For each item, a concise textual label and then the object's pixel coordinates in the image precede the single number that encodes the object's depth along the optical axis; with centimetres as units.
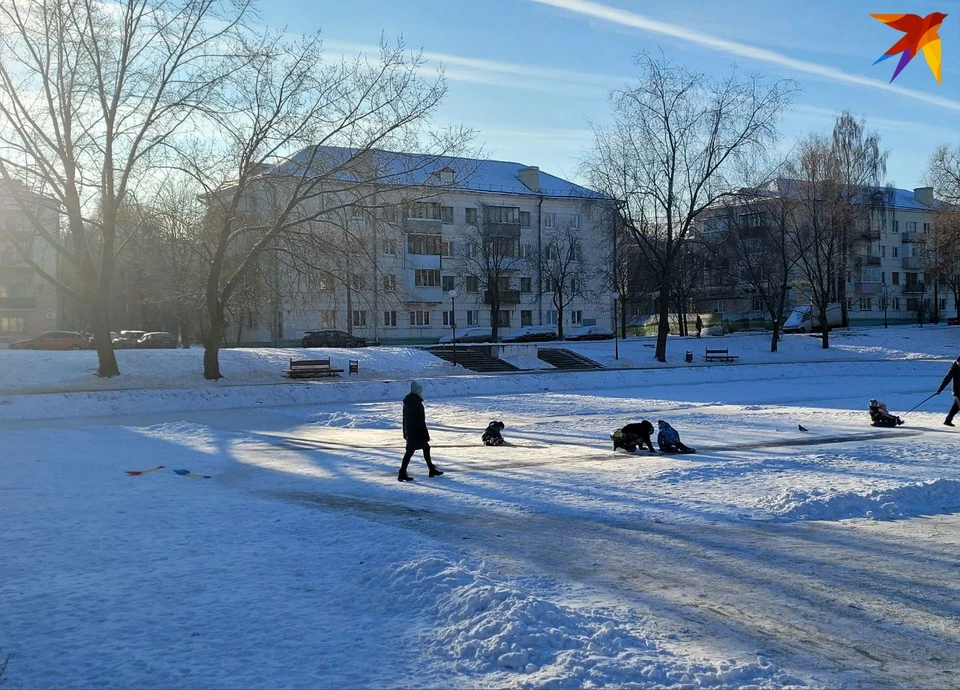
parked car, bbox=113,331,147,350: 5143
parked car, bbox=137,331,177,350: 5294
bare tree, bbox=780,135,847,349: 5572
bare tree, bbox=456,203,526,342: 5947
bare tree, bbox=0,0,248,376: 3056
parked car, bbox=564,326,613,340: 6525
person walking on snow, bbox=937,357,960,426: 1935
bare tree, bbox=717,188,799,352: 5502
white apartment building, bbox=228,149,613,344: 6153
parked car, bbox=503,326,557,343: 6228
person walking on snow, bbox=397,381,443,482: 1338
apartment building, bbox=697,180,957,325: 7500
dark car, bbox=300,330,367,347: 5356
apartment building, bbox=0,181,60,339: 7300
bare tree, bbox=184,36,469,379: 3241
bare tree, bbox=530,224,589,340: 6650
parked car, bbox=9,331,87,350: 5112
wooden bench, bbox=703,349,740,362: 5006
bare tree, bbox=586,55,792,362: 4703
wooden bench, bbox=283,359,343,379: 3844
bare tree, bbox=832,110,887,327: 5856
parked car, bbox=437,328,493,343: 6281
